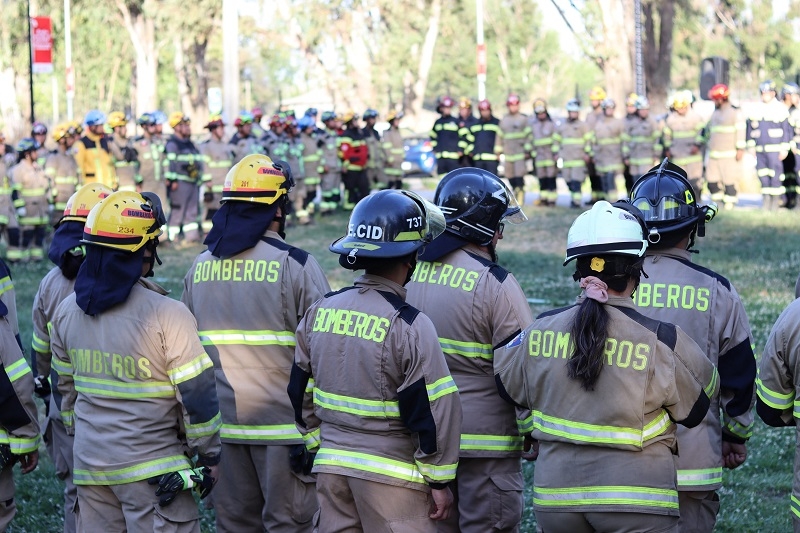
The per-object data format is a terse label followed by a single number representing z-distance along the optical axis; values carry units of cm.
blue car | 3319
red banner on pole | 2406
